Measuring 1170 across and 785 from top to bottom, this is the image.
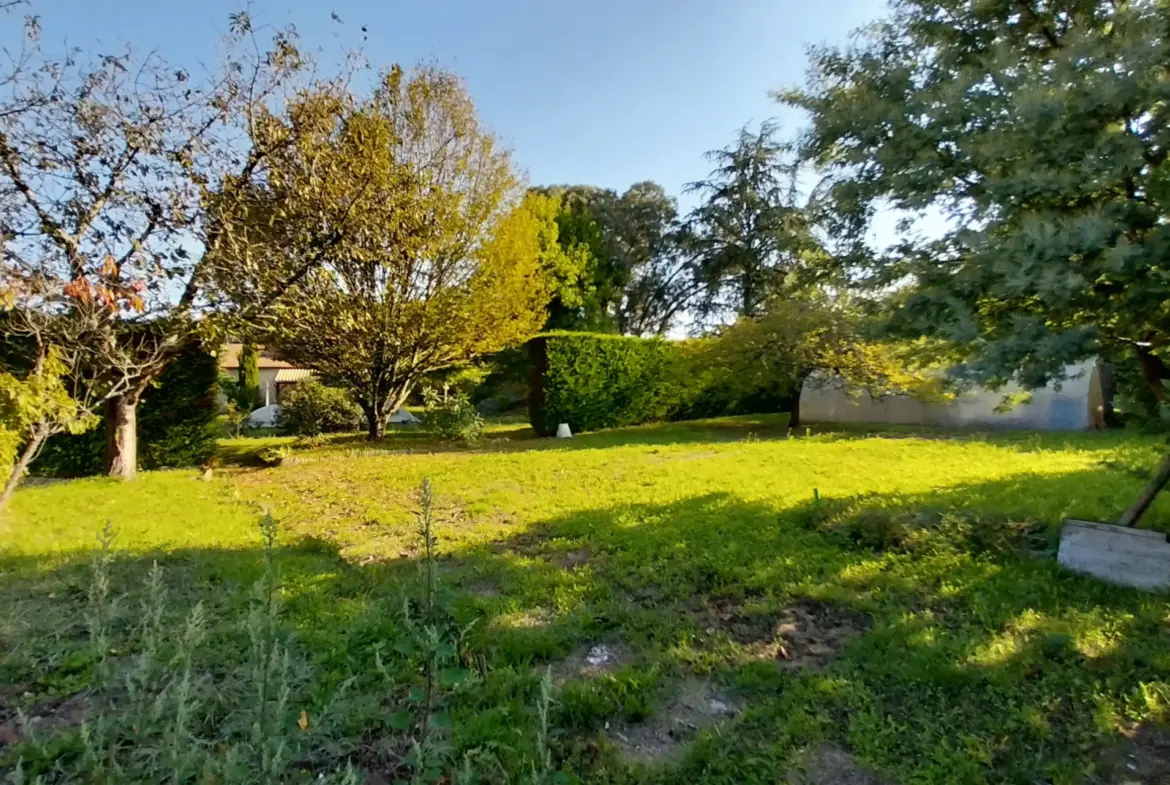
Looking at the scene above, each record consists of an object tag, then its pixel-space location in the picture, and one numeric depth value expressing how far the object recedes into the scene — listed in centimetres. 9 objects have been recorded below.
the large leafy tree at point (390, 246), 837
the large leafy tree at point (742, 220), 2066
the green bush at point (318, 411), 1488
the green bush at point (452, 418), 1186
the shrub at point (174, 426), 863
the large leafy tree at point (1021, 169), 269
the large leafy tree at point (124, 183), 609
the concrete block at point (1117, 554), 315
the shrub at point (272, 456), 918
